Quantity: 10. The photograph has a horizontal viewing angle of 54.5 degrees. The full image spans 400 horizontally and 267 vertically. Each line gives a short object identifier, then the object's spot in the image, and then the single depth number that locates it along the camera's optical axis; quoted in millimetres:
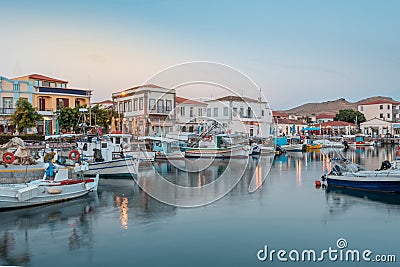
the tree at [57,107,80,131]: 28109
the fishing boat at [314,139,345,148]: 42312
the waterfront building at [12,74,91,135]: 30734
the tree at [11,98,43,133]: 25828
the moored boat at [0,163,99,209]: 10352
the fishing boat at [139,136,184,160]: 25156
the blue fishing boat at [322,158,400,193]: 12758
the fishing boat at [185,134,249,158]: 28172
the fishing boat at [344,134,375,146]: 49156
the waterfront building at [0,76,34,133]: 28922
